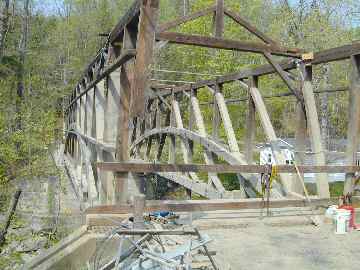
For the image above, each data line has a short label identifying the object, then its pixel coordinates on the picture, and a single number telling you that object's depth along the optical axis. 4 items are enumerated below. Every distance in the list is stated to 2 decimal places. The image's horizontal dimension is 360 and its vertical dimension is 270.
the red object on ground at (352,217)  6.54
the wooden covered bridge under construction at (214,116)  6.54
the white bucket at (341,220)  6.32
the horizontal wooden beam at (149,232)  4.28
